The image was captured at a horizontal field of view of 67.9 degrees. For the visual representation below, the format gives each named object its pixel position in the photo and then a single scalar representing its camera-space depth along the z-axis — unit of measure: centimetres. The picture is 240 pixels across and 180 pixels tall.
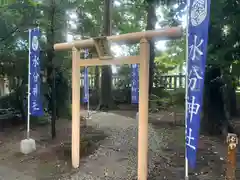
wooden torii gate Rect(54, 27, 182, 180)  283
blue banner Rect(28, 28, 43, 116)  471
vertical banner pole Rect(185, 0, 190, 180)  229
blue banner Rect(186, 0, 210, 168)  214
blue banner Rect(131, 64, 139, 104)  745
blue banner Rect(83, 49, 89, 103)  782
